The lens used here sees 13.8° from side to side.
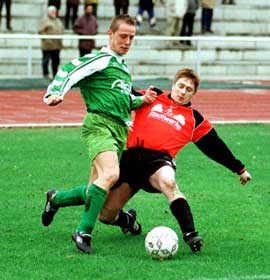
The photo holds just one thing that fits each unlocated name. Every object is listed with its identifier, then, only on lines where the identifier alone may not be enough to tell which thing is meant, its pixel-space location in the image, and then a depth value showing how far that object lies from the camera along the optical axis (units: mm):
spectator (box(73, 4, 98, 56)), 28312
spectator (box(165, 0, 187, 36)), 32312
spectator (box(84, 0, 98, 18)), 32156
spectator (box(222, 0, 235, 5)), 35750
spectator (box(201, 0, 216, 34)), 33406
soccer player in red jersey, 9656
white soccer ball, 8922
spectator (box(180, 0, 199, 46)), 32031
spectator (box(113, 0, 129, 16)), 32469
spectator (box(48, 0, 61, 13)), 31000
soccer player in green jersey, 9195
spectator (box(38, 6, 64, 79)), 26641
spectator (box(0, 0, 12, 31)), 31031
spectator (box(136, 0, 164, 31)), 33131
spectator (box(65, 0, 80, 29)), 31969
